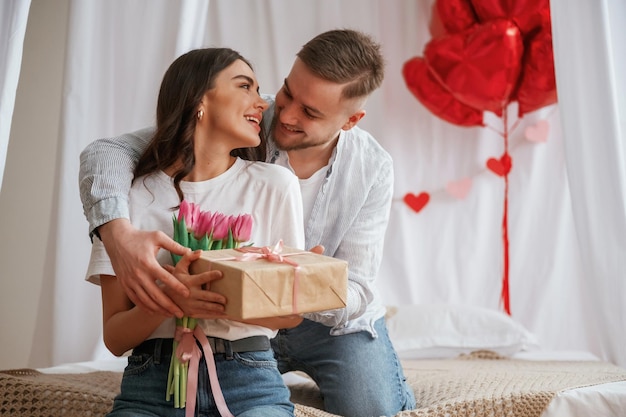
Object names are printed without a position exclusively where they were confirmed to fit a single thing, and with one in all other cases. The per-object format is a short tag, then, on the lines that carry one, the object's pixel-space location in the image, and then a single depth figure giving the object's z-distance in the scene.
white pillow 2.83
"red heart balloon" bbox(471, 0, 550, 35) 2.91
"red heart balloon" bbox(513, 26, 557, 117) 2.90
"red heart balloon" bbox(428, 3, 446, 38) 3.21
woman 1.50
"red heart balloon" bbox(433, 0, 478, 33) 3.03
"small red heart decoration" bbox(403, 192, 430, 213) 3.46
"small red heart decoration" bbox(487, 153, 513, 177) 3.36
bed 1.86
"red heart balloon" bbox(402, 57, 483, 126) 3.12
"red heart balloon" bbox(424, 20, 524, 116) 2.92
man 2.02
